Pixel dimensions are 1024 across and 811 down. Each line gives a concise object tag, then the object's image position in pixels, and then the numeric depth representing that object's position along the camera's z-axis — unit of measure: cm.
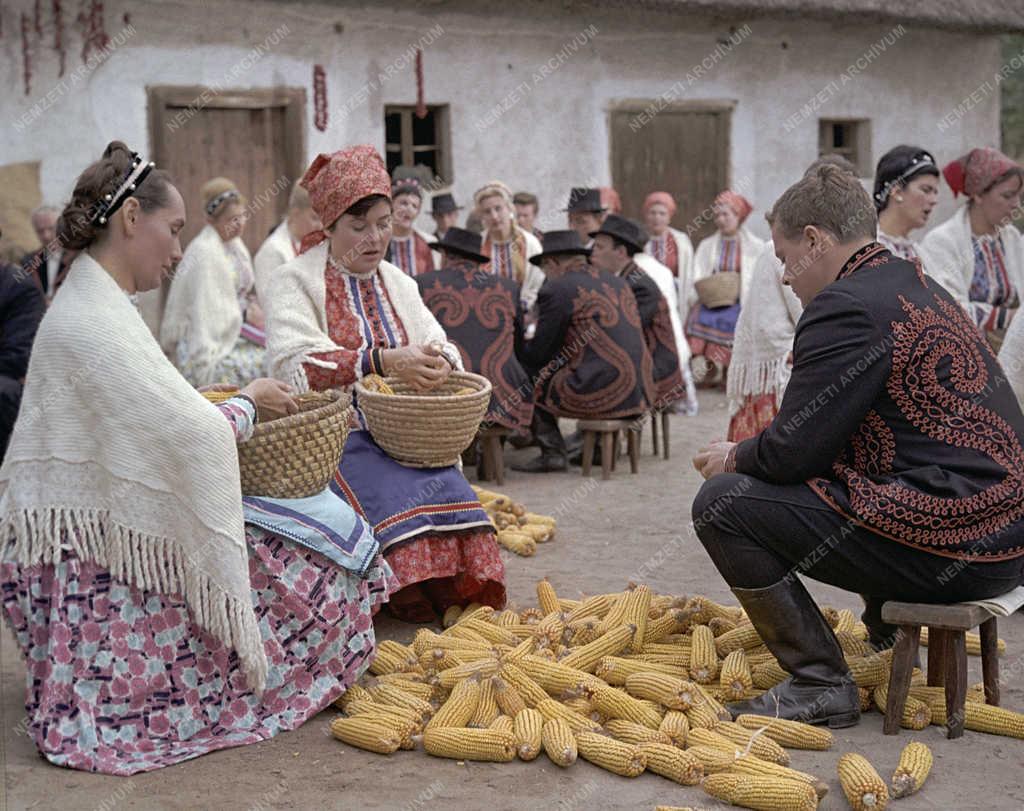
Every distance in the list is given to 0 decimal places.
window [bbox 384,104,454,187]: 1300
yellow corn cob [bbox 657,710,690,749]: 395
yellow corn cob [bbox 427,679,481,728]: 410
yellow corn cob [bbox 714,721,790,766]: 384
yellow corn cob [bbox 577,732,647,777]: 382
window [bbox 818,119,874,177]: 1634
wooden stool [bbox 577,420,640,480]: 867
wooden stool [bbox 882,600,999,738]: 394
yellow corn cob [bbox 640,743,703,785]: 376
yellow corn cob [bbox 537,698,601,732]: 405
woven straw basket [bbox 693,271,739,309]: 1210
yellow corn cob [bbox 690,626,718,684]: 445
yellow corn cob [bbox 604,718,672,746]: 394
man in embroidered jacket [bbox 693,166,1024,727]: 391
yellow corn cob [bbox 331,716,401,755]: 402
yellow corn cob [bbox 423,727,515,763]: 393
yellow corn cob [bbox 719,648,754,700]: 435
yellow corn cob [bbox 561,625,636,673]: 448
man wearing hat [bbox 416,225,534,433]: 828
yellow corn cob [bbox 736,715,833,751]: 395
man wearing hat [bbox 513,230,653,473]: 856
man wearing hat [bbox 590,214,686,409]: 913
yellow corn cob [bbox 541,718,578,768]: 387
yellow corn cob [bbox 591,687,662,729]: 410
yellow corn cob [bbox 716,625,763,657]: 465
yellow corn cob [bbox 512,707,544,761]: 393
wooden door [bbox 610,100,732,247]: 1457
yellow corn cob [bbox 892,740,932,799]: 361
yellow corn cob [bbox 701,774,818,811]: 351
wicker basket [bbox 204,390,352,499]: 417
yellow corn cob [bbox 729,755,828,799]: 359
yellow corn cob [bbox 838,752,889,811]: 348
